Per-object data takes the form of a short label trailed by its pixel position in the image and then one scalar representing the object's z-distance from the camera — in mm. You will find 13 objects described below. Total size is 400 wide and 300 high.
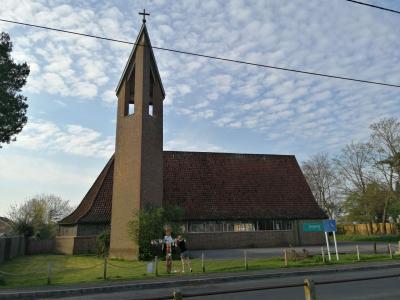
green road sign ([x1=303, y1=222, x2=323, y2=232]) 22541
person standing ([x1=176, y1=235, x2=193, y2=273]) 18531
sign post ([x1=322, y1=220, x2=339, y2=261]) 21562
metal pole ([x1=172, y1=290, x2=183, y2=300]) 4715
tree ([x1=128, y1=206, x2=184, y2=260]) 25188
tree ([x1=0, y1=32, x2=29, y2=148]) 20500
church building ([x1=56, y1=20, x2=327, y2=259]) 27672
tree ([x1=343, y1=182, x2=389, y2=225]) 48938
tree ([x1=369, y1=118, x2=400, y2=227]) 45188
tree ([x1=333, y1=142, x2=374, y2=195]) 51500
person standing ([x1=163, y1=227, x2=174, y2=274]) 17578
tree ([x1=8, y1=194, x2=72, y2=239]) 40156
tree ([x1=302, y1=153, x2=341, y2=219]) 59656
